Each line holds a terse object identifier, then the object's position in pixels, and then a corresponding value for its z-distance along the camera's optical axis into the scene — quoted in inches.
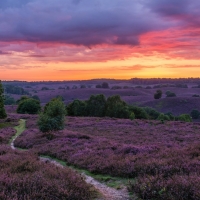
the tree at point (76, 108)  3262.8
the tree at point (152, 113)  3828.7
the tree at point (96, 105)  3243.1
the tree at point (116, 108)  3031.7
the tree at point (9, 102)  5930.1
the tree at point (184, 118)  2982.5
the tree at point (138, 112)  3280.0
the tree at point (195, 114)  4141.2
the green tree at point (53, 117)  1193.4
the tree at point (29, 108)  3235.0
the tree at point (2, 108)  2037.4
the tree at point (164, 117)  3147.1
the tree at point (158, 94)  6150.6
